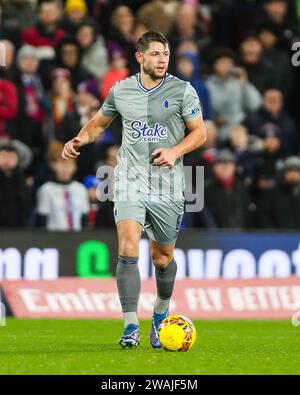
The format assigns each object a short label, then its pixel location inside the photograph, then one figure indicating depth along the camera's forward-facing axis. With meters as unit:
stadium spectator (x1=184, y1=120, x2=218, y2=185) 17.67
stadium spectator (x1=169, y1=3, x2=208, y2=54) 19.69
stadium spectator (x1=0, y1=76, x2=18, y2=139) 17.69
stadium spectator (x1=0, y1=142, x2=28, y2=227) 16.72
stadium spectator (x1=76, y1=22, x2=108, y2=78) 18.89
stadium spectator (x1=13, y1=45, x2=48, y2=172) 17.97
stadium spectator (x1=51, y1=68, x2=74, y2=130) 17.91
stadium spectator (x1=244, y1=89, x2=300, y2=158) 19.20
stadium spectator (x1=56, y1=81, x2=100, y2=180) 17.67
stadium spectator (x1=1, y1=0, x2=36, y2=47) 19.36
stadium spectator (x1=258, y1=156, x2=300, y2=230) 17.77
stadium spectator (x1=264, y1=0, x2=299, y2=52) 20.58
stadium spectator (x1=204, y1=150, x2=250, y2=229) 17.36
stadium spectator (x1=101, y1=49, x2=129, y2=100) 18.69
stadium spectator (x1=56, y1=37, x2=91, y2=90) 18.62
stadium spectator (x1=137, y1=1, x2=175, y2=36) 19.11
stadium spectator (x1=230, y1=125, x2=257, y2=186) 18.27
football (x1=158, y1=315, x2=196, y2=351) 9.84
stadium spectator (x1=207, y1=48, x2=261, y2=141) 19.12
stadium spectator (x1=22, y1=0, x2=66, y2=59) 18.95
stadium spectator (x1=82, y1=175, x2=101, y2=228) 17.22
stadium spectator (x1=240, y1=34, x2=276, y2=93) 19.95
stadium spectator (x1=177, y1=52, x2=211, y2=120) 18.67
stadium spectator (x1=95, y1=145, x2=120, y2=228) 16.98
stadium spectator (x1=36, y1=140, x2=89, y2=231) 16.64
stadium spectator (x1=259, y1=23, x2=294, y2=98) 20.06
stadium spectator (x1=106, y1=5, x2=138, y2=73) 19.44
